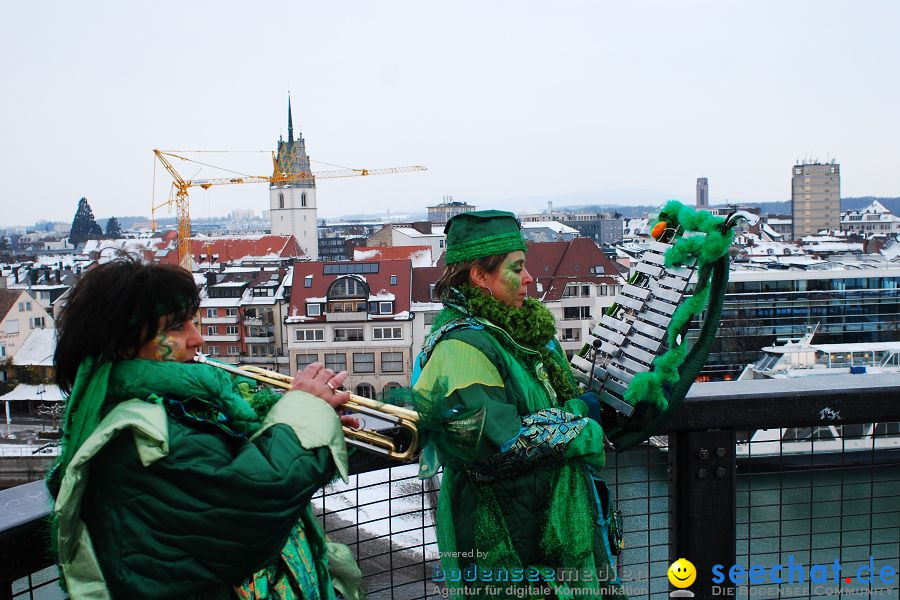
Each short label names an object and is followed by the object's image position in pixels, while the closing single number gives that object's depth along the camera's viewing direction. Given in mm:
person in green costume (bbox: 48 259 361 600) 1441
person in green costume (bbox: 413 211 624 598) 1890
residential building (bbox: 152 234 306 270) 58219
